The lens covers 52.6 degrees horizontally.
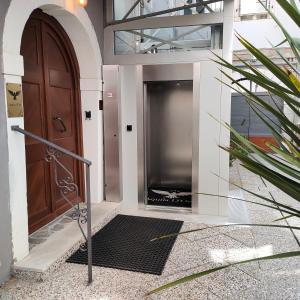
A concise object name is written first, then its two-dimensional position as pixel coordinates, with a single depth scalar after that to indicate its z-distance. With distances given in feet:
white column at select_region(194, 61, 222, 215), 11.66
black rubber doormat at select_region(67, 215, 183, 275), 8.43
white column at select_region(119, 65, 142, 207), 12.50
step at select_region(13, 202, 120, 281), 7.63
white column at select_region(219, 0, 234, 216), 11.20
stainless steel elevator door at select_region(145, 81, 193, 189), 15.03
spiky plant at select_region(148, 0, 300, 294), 2.44
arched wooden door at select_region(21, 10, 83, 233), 9.52
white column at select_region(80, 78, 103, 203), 12.18
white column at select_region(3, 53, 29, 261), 7.39
